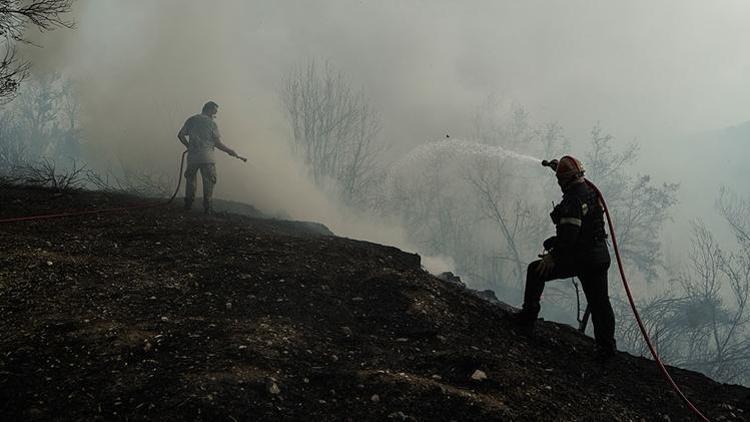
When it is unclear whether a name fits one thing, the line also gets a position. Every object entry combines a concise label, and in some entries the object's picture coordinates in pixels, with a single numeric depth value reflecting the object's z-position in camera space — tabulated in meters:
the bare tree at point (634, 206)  32.44
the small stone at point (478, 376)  3.43
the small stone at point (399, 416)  2.83
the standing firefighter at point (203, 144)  9.18
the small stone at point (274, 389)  2.93
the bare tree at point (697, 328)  18.83
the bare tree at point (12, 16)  7.97
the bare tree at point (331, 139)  33.59
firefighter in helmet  4.38
